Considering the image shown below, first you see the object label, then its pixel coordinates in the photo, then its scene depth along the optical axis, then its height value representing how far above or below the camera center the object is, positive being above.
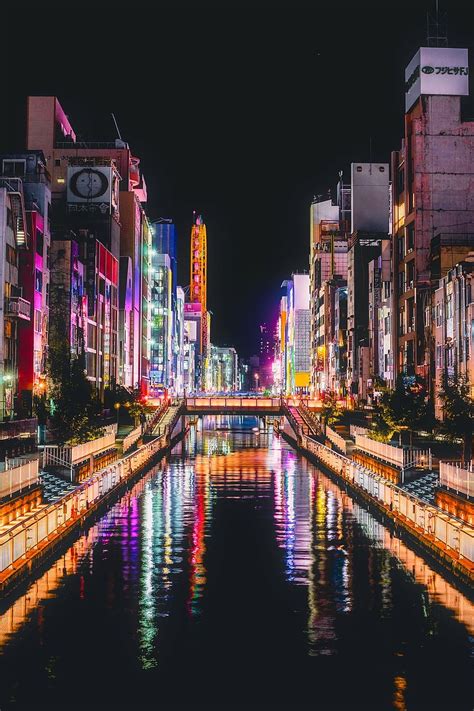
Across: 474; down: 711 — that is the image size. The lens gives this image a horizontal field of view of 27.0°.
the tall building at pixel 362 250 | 168.75 +26.42
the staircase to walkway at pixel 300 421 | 107.49 -2.61
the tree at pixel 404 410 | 80.75 -1.01
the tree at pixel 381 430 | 81.90 -2.73
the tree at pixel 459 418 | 56.53 -1.22
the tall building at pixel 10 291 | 87.38 +9.93
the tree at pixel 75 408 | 73.06 -0.71
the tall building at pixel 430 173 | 117.94 +27.54
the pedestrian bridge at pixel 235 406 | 127.06 -0.96
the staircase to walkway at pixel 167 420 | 104.85 -2.40
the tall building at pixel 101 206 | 154.29 +33.94
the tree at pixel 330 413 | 108.81 -1.69
